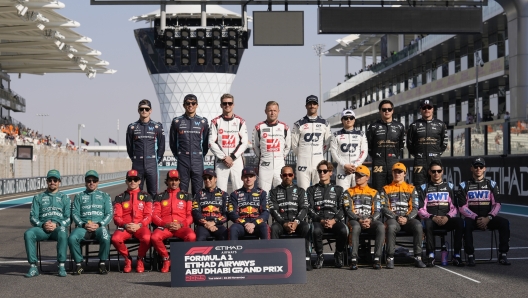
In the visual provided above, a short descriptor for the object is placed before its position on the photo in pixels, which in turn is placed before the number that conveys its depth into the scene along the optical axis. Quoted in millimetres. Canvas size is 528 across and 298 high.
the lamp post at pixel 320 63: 76312
